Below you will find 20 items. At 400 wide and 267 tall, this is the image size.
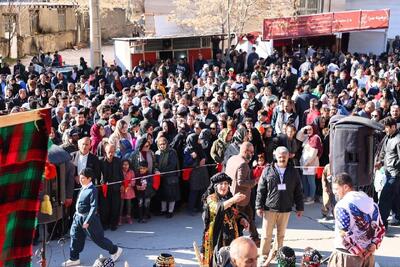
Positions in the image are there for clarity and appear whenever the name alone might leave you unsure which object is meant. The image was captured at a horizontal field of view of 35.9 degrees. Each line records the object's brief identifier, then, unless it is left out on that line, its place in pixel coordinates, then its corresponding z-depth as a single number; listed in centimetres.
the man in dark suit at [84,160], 898
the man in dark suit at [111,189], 922
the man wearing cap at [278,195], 781
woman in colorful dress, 695
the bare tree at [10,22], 3353
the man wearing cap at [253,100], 1265
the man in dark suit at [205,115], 1173
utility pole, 2169
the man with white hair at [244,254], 444
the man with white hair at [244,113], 1210
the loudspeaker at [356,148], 732
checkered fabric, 387
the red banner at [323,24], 2486
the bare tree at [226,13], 2881
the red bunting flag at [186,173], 1019
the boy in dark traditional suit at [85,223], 785
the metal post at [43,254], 605
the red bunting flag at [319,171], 1062
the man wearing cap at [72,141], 931
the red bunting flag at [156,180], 983
